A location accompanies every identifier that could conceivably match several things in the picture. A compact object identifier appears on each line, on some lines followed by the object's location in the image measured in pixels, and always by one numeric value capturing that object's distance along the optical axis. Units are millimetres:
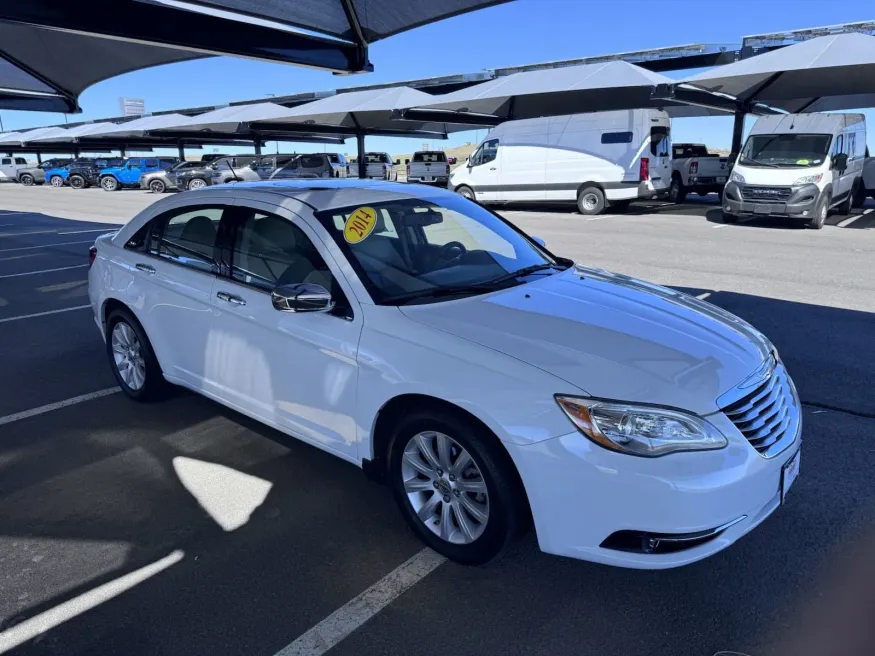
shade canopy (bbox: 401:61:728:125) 21031
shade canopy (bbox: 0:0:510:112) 7203
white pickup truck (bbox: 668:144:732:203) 22969
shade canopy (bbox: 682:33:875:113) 16953
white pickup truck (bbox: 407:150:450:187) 33438
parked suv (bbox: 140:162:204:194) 31908
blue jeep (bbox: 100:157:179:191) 36188
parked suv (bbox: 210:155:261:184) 29641
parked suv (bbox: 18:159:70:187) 47062
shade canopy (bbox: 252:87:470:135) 26766
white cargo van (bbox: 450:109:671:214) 17766
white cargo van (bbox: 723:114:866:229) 14383
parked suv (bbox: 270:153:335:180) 28859
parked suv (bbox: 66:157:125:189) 40000
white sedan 2402
